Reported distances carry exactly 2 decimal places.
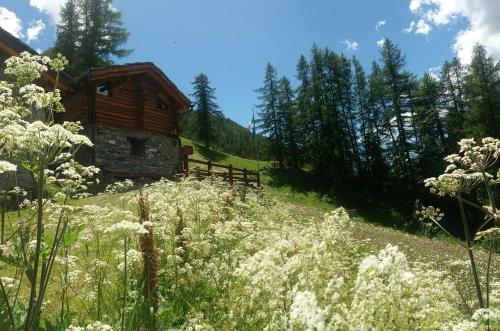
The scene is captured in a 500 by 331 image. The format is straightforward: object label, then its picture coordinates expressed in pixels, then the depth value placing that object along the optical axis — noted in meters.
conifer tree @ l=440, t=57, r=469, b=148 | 52.78
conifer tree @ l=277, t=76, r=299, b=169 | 60.59
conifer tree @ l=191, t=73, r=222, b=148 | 75.44
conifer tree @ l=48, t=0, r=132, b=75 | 48.38
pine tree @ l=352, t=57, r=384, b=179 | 54.57
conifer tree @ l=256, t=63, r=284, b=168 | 62.41
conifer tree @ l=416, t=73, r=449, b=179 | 51.47
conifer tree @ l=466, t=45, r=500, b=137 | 45.50
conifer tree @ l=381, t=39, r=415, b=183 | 53.62
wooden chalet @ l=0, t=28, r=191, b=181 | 27.98
